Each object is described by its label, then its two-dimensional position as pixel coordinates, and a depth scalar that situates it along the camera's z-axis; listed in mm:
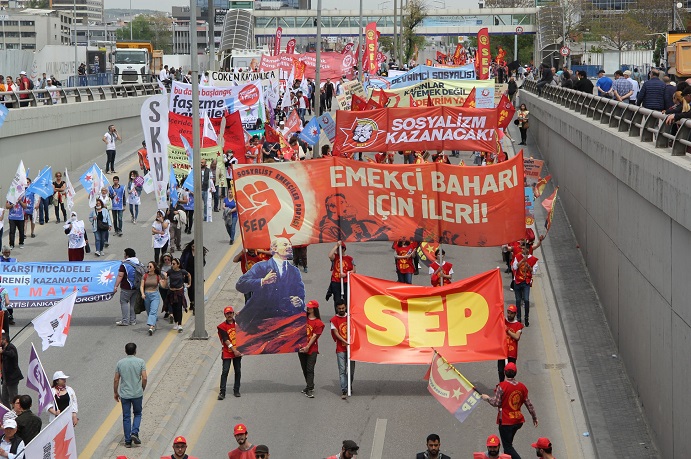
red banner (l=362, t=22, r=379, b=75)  67500
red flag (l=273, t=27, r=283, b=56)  67438
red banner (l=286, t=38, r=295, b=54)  59869
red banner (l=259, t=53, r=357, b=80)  58281
